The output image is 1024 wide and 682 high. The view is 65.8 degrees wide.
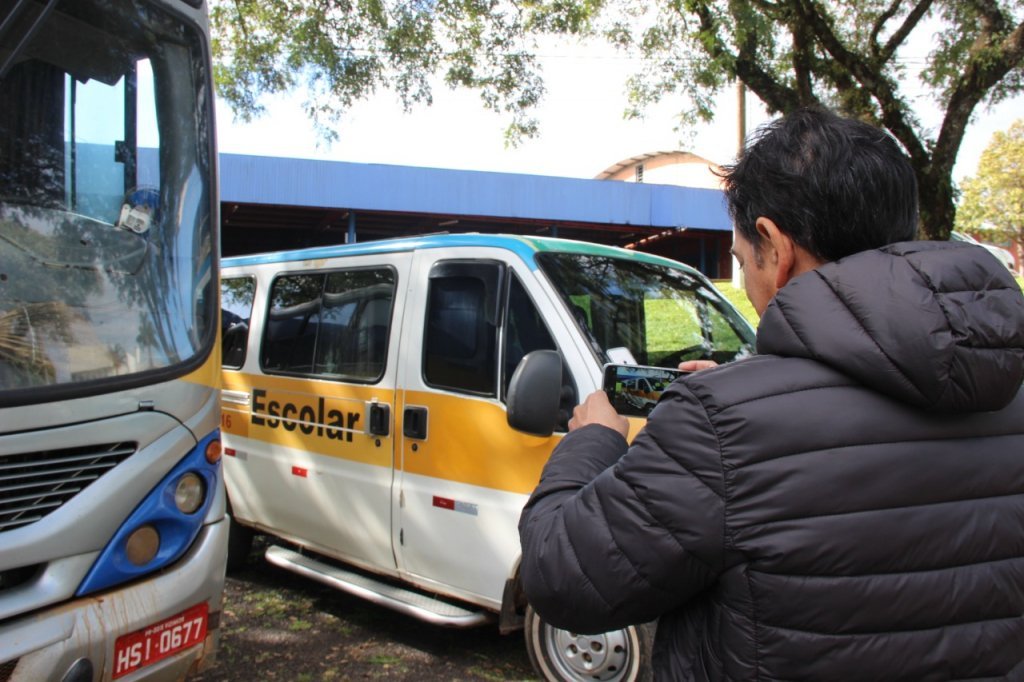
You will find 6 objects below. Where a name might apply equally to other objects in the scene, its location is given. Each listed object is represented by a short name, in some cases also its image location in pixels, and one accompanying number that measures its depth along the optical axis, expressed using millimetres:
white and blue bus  2553
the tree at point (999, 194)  29734
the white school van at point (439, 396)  3713
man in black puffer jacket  1152
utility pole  14695
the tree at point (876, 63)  8828
